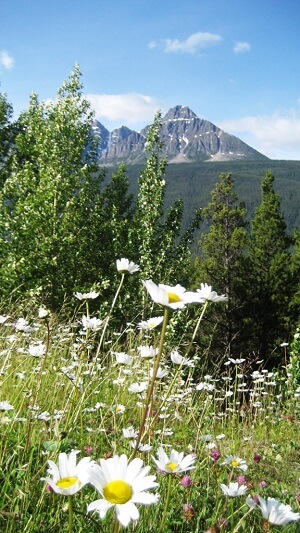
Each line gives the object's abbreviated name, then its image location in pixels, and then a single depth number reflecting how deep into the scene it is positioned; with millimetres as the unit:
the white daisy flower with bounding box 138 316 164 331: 2081
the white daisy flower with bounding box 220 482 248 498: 1748
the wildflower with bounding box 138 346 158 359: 2106
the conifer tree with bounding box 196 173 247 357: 23281
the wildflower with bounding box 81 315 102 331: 2322
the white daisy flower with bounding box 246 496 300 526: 1263
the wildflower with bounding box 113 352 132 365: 2367
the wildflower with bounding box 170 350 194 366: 2143
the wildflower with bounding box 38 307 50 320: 1801
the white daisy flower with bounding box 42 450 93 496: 1147
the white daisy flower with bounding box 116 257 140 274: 2014
